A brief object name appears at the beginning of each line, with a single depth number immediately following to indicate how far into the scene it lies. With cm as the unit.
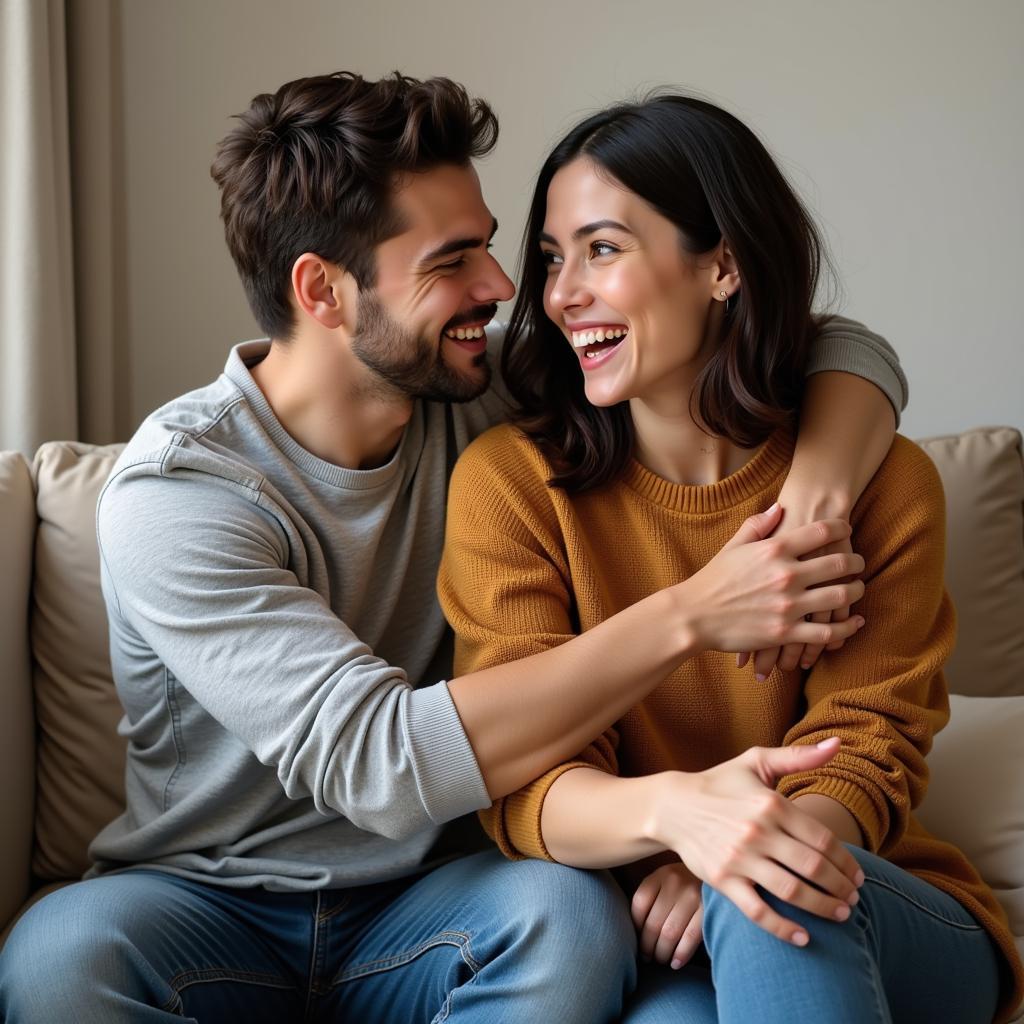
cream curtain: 204
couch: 176
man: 142
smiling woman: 139
